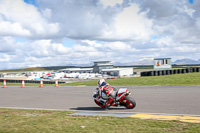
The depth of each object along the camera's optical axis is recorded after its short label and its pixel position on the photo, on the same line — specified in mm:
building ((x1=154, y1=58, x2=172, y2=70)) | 45594
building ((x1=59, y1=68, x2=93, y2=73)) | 121688
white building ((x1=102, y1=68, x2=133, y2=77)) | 99625
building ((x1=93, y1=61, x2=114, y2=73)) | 115625
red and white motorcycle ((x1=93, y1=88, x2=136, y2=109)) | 10320
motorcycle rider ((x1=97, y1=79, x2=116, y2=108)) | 10453
